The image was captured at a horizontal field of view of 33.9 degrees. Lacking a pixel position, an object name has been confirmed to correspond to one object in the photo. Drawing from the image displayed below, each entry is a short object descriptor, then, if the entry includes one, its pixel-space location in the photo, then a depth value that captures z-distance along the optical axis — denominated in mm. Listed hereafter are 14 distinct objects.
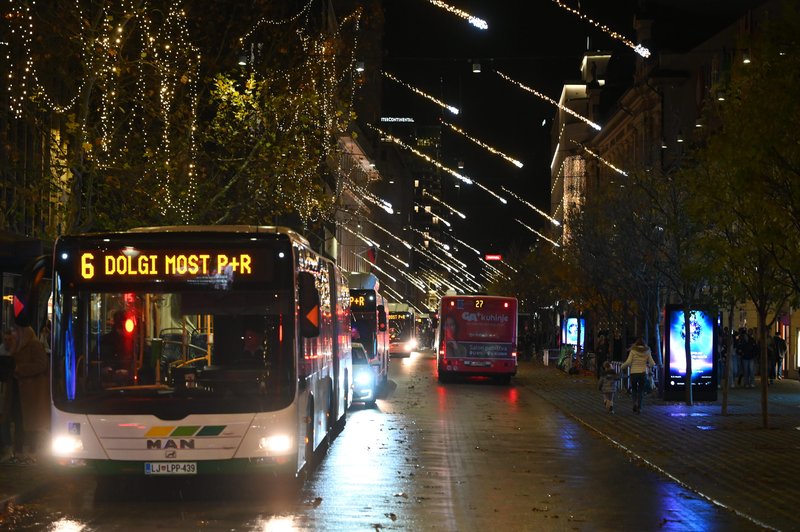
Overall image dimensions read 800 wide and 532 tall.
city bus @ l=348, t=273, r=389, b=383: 41375
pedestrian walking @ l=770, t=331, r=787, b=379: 44781
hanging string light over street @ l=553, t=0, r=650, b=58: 25442
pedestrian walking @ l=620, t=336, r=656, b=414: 29938
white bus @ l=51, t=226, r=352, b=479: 13883
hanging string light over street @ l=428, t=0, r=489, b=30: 20375
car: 30719
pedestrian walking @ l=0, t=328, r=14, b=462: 17453
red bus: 45594
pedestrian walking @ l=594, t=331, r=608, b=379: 46875
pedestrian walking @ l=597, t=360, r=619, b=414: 29875
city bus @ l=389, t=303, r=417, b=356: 86500
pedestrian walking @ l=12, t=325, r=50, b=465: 17281
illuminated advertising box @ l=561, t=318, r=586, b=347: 64562
